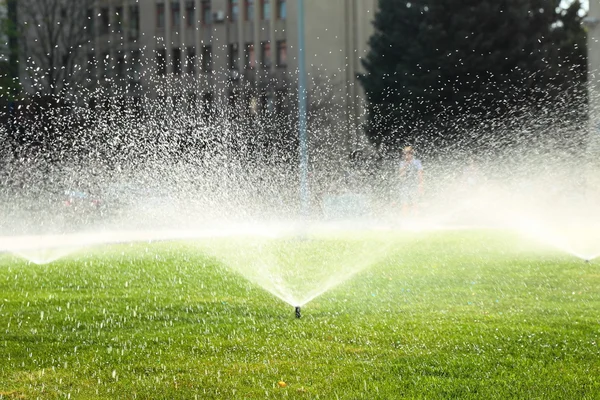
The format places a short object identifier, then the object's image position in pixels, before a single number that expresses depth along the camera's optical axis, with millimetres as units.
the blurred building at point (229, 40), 42250
